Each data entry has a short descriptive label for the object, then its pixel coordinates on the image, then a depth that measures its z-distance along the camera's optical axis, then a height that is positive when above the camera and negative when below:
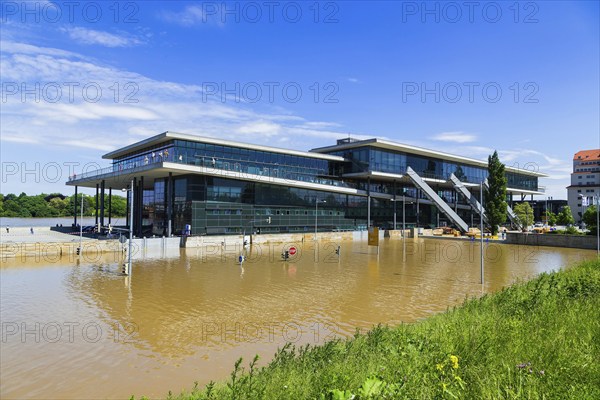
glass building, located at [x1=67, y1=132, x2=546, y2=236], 50.78 +4.43
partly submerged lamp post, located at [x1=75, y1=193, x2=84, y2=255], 36.87 -3.41
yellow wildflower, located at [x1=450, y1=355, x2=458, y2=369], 6.47 -2.45
